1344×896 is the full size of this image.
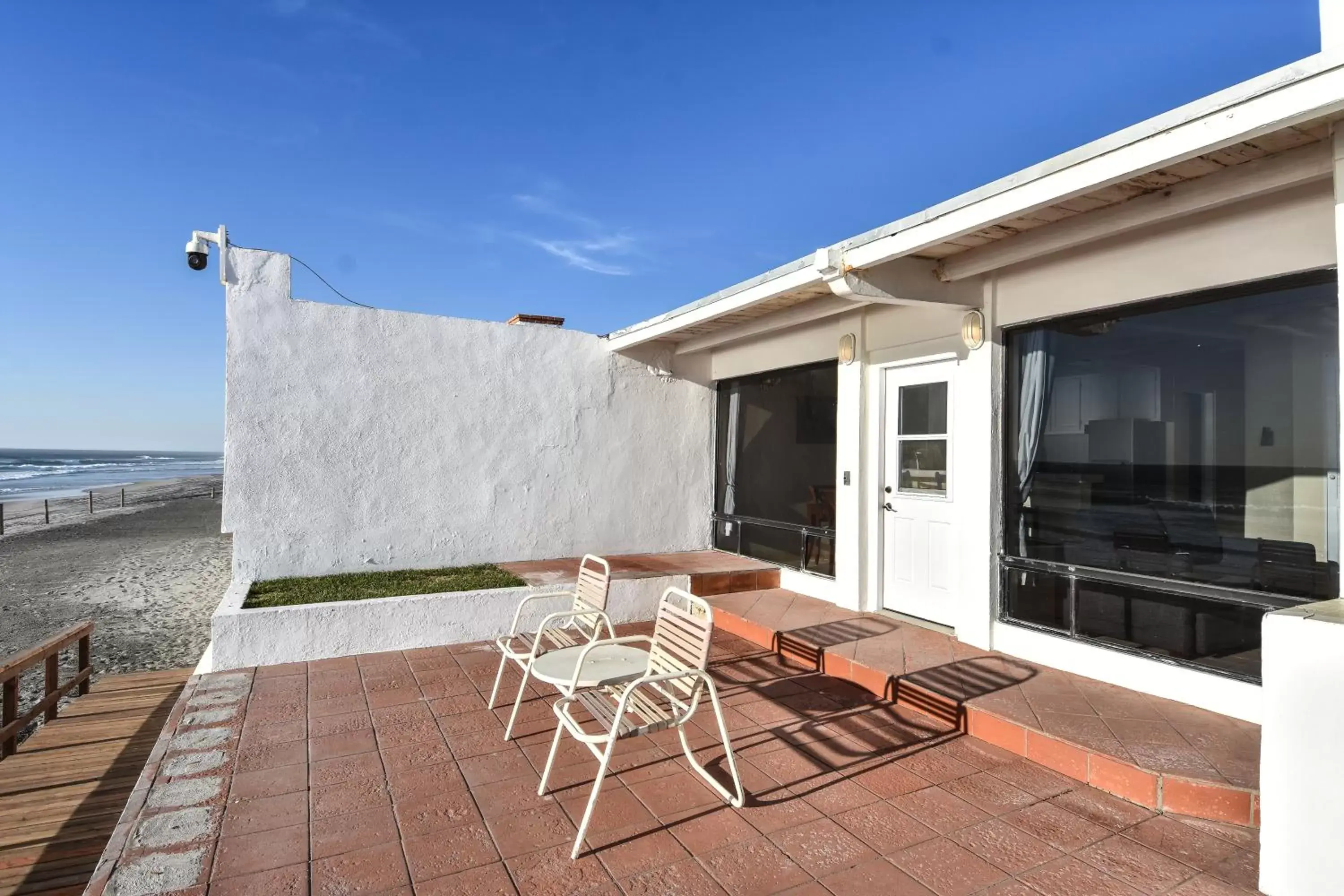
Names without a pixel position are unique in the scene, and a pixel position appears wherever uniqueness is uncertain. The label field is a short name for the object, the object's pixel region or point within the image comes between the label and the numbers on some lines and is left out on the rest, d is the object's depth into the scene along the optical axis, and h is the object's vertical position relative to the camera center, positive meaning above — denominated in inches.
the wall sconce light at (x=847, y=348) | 236.2 +40.6
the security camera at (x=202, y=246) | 231.5 +75.4
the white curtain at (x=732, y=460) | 320.2 -1.5
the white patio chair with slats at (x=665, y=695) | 103.7 -43.2
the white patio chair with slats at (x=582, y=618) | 145.5 -38.7
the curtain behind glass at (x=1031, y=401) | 175.6 +16.0
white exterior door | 202.5 -11.9
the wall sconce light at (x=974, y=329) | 185.5 +37.5
